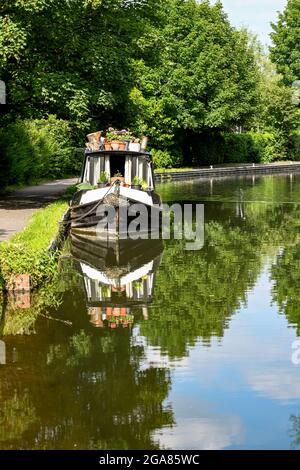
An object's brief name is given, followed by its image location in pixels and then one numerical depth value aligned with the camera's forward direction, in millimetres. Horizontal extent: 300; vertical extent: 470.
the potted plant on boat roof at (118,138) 25703
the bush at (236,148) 61344
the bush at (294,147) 72188
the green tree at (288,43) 81188
